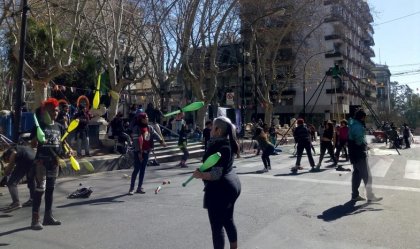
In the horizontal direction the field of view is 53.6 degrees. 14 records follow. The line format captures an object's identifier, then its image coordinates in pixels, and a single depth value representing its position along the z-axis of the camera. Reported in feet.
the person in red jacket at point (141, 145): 28.73
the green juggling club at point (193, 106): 22.84
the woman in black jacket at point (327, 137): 45.98
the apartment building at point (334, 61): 151.02
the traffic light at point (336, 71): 67.40
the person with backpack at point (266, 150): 43.21
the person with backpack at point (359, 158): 26.58
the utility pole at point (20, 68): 37.45
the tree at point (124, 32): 67.05
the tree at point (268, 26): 102.74
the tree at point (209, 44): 77.78
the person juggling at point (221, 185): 13.87
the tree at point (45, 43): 52.75
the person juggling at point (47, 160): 19.72
